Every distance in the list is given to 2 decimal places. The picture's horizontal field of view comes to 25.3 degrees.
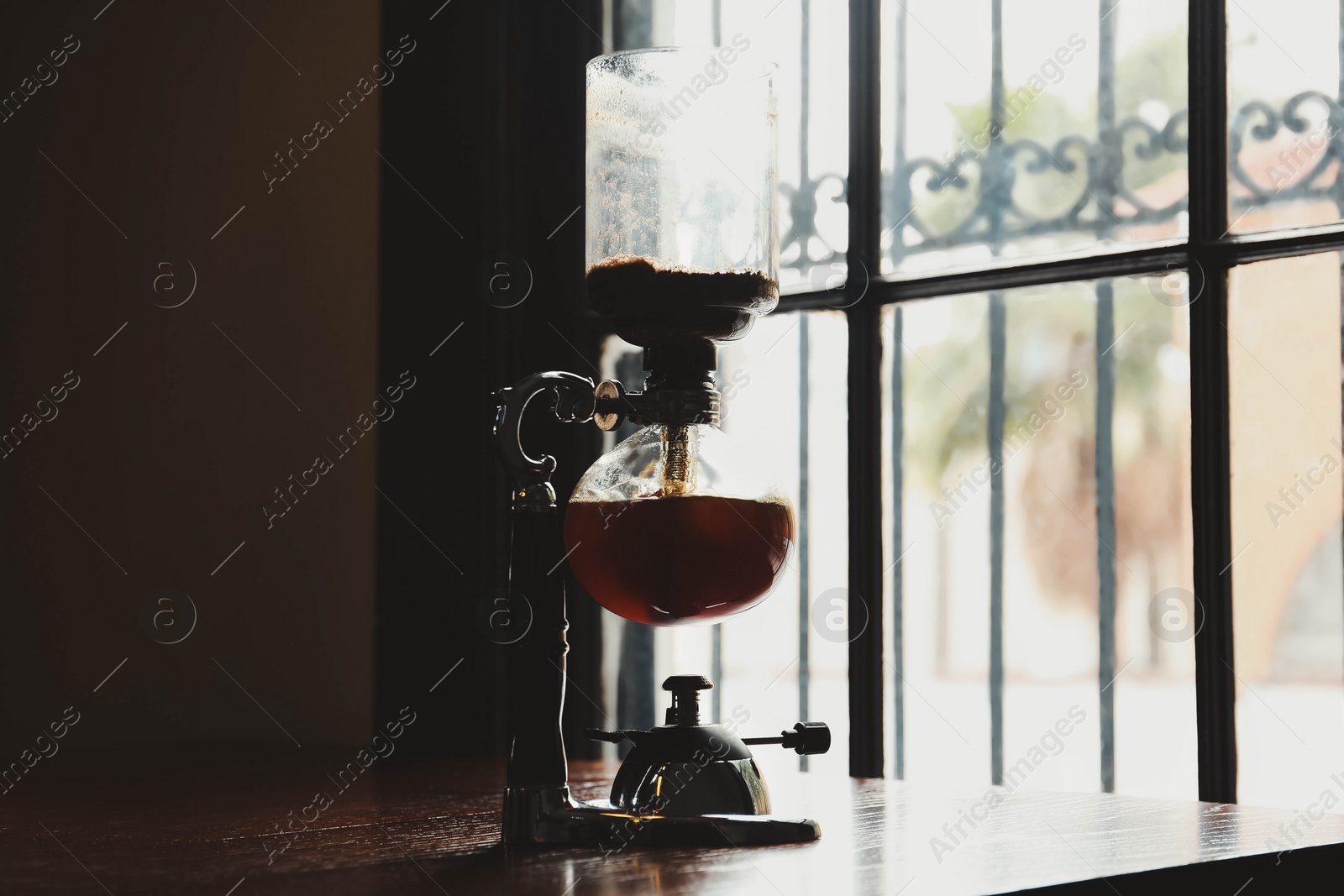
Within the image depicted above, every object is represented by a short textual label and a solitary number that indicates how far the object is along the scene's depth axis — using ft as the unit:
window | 5.85
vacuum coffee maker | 4.39
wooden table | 4.13
